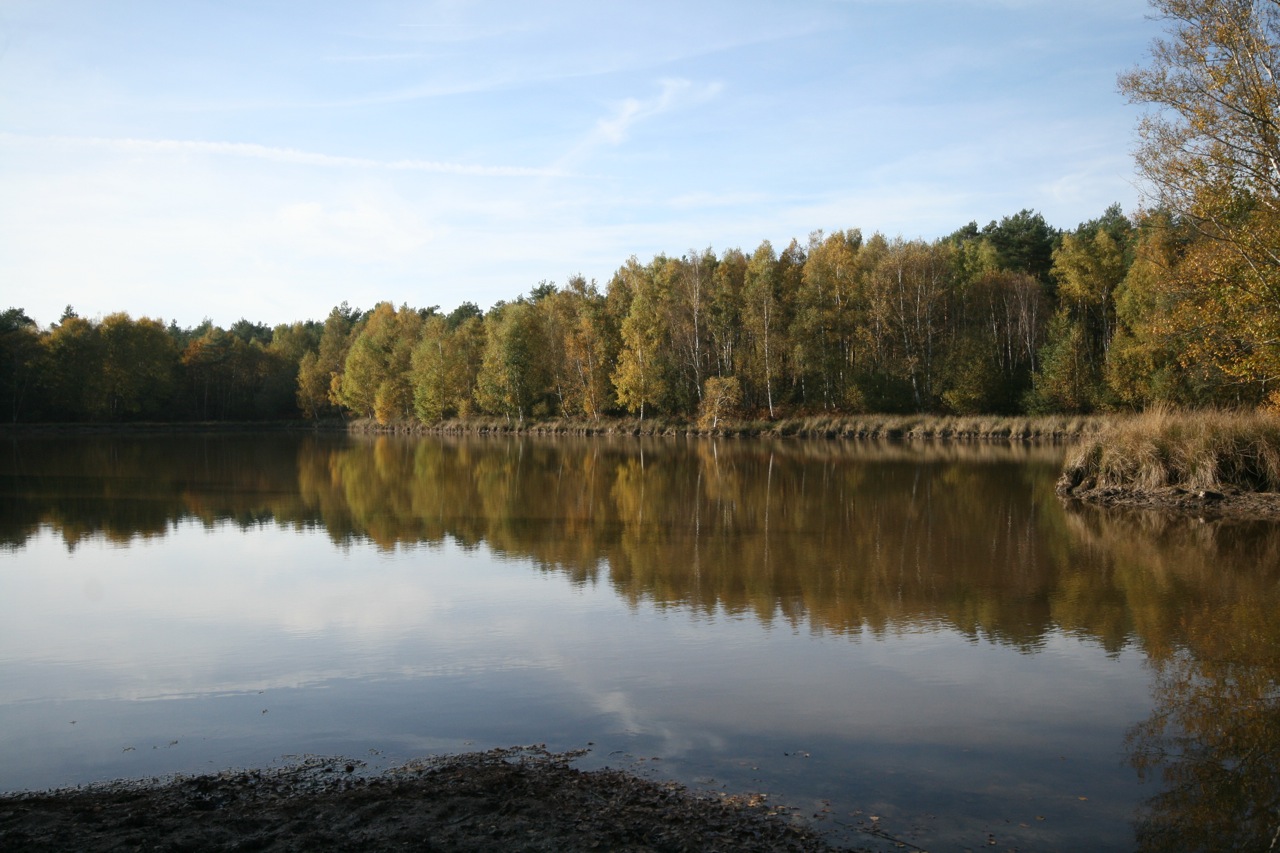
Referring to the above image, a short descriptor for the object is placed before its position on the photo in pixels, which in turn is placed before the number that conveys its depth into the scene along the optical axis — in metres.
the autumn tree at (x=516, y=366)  63.97
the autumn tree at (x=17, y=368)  68.19
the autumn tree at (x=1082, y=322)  47.31
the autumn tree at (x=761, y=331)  54.88
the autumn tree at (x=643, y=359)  57.53
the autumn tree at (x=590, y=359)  61.94
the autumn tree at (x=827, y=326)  55.00
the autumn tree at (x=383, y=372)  75.69
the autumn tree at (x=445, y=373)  70.69
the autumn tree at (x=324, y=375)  85.25
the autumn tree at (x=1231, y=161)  17.31
